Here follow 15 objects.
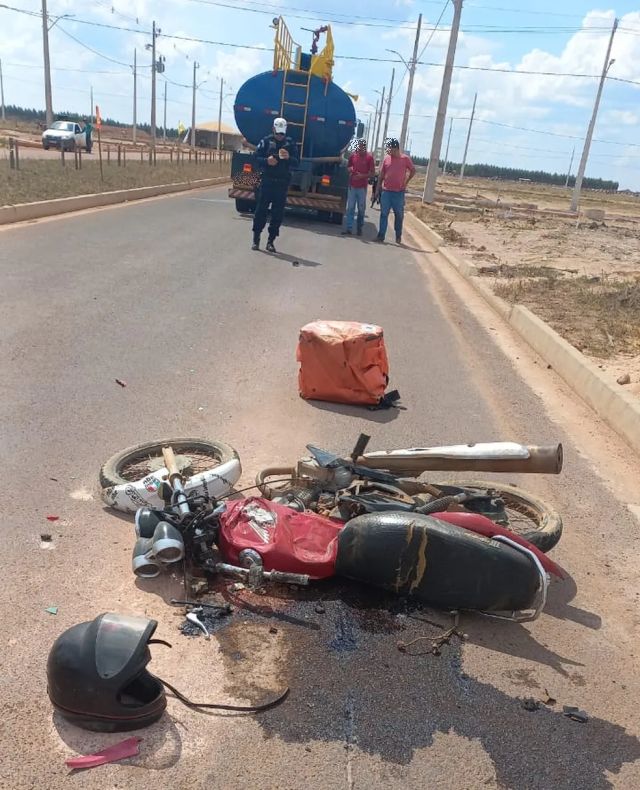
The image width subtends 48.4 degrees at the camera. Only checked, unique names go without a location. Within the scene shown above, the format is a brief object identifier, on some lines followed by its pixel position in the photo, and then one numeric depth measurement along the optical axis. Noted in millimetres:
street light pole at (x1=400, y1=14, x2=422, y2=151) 41594
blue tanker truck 17609
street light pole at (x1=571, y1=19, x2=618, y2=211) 40031
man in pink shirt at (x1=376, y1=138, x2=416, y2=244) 14977
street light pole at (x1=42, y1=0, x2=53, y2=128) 41000
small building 89194
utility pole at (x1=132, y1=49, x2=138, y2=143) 74812
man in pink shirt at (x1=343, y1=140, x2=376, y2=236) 16094
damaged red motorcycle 2994
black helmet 2285
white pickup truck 39562
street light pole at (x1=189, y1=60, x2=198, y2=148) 69062
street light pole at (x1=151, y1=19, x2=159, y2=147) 58406
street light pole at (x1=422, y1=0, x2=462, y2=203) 28000
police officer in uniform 11648
